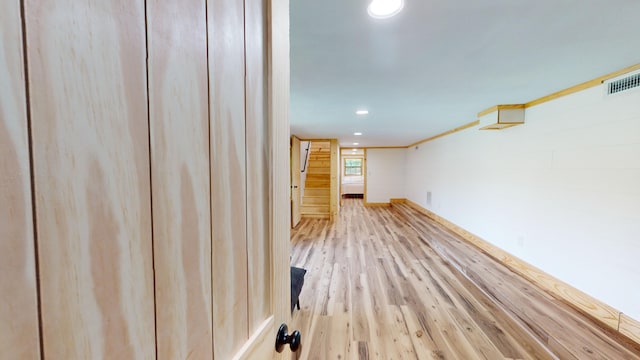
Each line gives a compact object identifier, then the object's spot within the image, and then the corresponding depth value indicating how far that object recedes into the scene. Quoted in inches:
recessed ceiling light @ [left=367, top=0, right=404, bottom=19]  47.3
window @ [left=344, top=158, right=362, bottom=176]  472.7
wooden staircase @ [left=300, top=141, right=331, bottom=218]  265.9
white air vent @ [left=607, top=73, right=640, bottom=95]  75.2
